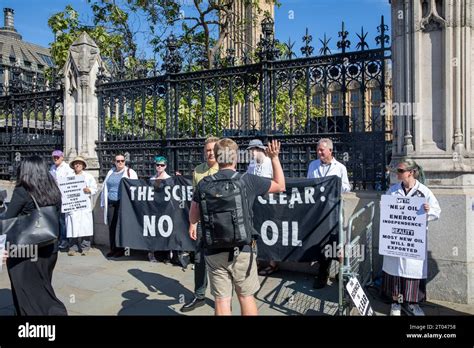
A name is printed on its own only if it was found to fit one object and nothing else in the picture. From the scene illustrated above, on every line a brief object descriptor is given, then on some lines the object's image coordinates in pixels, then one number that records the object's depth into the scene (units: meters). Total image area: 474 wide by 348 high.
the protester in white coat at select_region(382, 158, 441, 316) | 4.43
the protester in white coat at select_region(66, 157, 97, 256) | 7.32
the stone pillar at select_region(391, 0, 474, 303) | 4.96
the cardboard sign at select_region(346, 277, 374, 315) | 3.62
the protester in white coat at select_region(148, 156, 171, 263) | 6.84
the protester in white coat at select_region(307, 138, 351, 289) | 5.52
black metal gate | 6.14
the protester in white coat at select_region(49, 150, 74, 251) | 7.57
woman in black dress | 3.66
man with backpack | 3.30
